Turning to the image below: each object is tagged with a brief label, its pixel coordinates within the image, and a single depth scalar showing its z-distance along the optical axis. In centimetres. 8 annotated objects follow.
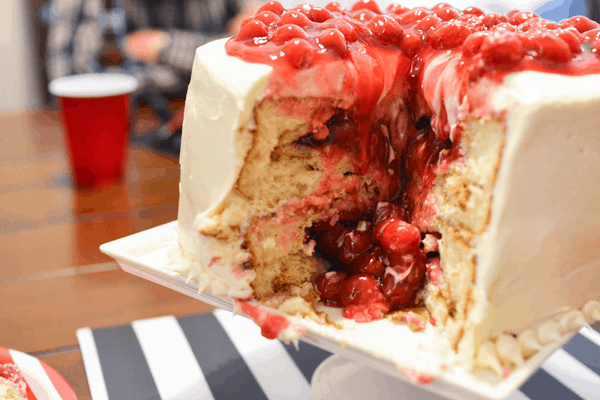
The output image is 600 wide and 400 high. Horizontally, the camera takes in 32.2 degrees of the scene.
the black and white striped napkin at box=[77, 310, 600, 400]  54
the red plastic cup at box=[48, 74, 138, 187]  88
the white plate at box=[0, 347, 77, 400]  50
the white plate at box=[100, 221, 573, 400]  44
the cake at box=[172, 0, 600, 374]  45
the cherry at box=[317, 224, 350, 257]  52
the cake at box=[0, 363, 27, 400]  51
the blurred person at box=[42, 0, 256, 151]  141
